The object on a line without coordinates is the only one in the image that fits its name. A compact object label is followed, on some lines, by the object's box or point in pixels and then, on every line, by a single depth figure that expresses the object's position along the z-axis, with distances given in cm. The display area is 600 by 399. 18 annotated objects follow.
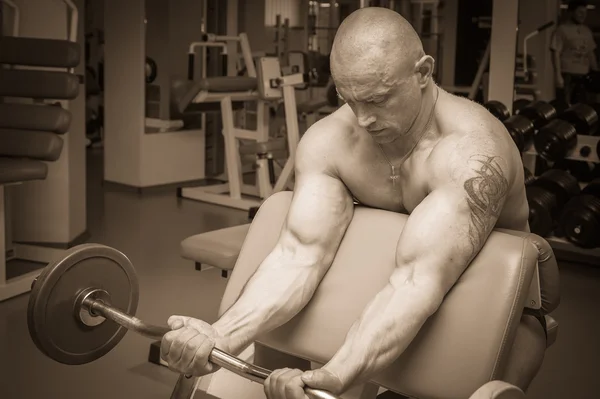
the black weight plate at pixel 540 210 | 435
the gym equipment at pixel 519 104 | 513
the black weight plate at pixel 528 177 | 462
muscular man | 143
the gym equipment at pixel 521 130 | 458
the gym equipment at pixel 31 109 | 358
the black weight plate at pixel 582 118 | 481
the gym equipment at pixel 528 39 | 513
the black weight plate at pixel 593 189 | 433
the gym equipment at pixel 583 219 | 418
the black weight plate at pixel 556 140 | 454
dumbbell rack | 441
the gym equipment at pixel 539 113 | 485
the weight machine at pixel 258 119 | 544
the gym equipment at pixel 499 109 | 479
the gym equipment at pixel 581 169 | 527
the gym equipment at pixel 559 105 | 521
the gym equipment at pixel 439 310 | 145
